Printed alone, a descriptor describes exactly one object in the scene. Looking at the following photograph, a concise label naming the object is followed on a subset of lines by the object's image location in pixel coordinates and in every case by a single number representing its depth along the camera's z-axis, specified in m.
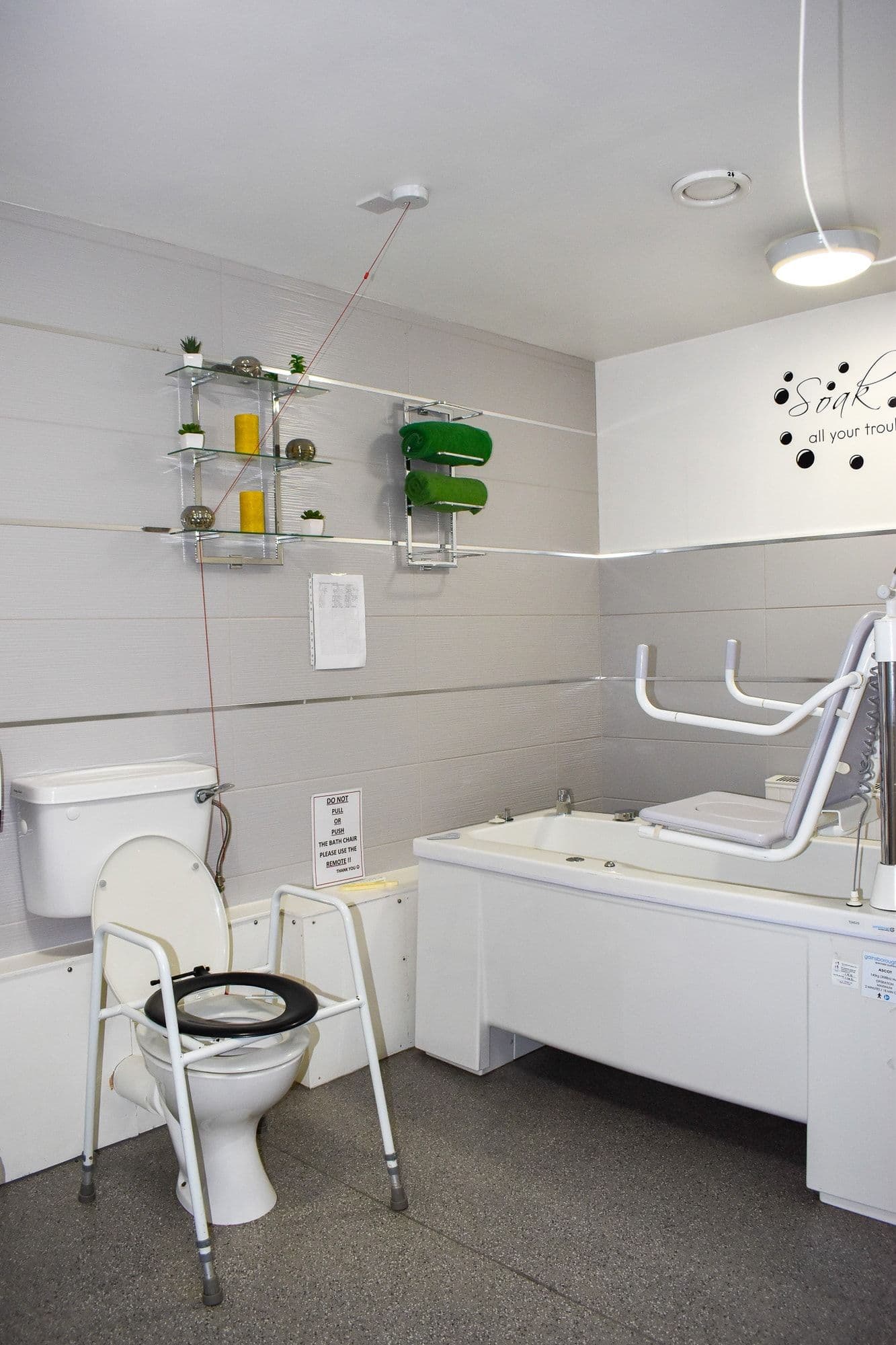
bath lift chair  2.18
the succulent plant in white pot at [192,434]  2.86
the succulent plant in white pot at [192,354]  2.86
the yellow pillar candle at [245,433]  3.01
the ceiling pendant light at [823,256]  2.92
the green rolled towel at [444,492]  3.44
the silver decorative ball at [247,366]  2.94
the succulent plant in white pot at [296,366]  3.10
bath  2.31
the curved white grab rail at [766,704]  2.15
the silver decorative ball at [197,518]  2.88
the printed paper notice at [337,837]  3.35
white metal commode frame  2.06
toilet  2.24
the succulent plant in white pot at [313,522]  3.17
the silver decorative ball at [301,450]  3.11
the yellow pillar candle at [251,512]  3.03
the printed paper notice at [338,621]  3.33
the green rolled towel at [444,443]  3.41
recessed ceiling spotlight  2.57
